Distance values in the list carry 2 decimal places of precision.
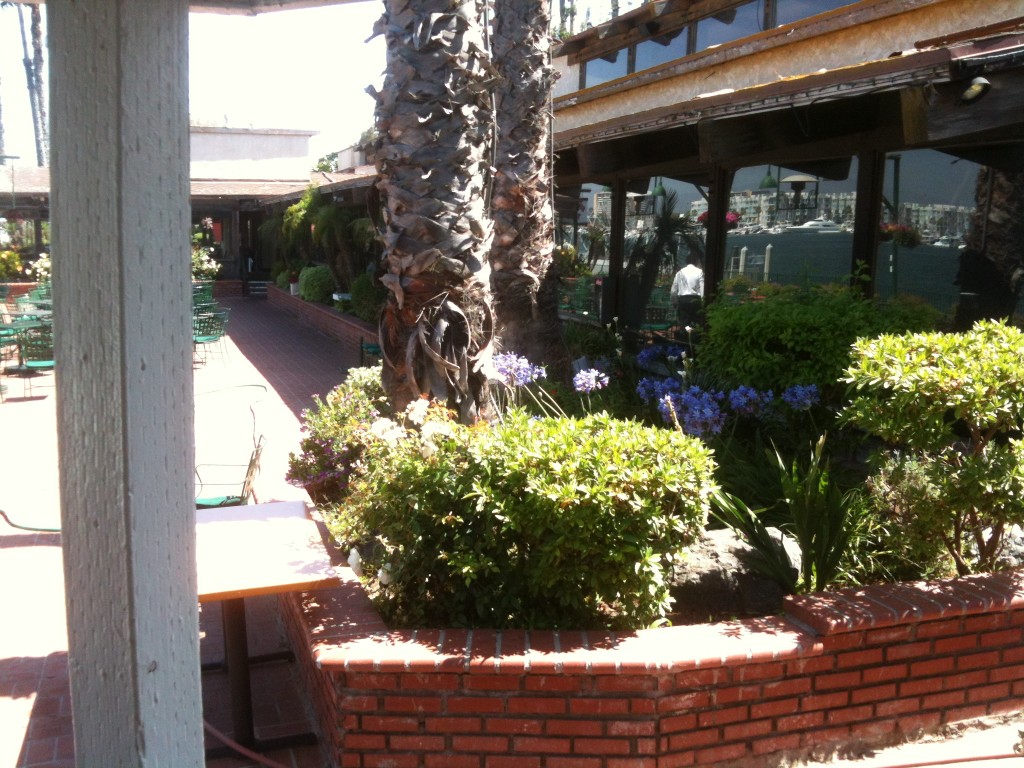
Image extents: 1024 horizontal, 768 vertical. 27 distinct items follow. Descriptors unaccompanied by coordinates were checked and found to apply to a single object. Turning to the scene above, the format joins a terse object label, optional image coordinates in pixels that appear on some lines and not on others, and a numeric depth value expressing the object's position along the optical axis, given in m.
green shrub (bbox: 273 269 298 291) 25.45
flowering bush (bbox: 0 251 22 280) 25.19
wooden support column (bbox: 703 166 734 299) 9.46
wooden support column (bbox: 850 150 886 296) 7.59
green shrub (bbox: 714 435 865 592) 4.31
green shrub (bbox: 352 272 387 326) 16.47
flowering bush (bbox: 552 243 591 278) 12.53
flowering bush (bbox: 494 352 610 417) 5.71
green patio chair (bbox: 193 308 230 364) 14.88
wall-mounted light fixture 5.10
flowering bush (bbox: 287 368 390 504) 5.74
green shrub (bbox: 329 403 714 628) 3.55
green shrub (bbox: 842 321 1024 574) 3.98
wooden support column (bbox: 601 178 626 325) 11.52
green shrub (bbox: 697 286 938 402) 6.29
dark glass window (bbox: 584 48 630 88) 15.67
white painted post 1.76
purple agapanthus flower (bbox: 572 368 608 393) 5.67
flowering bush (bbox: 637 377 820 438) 5.50
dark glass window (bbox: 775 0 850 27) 10.55
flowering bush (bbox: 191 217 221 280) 22.12
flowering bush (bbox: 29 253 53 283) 19.12
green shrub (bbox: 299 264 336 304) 21.09
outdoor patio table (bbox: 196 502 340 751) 3.59
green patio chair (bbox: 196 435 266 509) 5.30
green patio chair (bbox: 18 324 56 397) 12.82
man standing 10.02
